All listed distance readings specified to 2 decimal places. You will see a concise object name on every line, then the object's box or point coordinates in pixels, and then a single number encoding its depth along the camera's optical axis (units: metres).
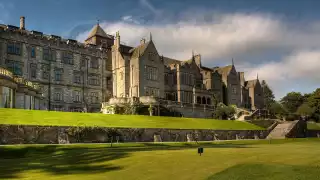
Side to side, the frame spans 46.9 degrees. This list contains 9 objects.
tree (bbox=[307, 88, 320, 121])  90.31
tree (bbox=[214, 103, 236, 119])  71.50
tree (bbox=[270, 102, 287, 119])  84.00
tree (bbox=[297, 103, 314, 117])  88.88
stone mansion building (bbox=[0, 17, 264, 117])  60.38
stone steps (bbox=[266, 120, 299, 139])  57.56
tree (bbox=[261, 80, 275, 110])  131.94
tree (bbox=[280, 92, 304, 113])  113.04
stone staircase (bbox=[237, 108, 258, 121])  72.81
